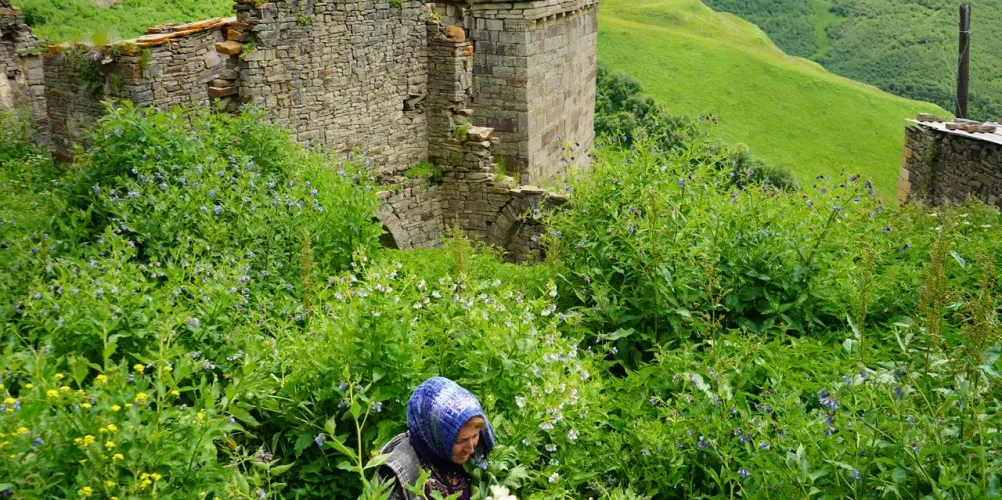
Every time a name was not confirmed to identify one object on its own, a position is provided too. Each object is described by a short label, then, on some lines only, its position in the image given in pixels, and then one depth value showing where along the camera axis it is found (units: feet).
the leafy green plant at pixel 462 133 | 41.73
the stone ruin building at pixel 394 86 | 33.65
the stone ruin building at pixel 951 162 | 36.70
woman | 12.69
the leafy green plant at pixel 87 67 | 32.89
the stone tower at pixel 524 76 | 43.16
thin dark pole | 62.08
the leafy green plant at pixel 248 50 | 34.06
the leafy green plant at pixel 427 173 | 41.86
